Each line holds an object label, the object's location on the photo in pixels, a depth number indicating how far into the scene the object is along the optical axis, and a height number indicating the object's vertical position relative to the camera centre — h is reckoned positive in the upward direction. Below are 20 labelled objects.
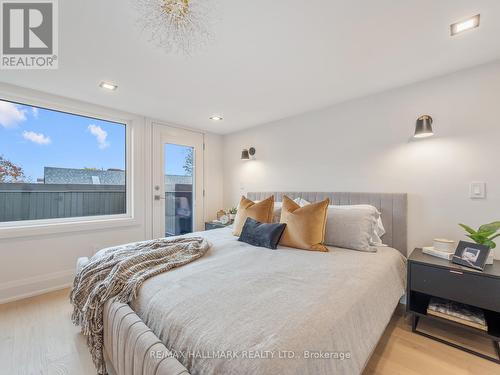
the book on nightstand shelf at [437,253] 1.81 -0.55
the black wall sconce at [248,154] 3.73 +0.56
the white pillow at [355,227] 2.03 -0.38
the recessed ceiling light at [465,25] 1.43 +1.06
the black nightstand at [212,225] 3.62 -0.61
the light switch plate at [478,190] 1.88 -0.03
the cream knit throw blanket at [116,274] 1.33 -0.55
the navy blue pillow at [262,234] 2.09 -0.45
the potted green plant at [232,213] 3.74 -0.43
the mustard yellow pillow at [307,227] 2.03 -0.37
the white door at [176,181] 3.47 +0.12
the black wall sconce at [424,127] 2.02 +0.54
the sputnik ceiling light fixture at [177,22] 1.33 +1.08
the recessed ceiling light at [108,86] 2.31 +1.08
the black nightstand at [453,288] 1.54 -0.75
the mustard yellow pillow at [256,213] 2.48 -0.28
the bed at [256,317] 0.80 -0.57
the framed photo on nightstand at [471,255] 1.61 -0.51
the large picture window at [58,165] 2.50 +0.30
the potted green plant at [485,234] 1.67 -0.36
